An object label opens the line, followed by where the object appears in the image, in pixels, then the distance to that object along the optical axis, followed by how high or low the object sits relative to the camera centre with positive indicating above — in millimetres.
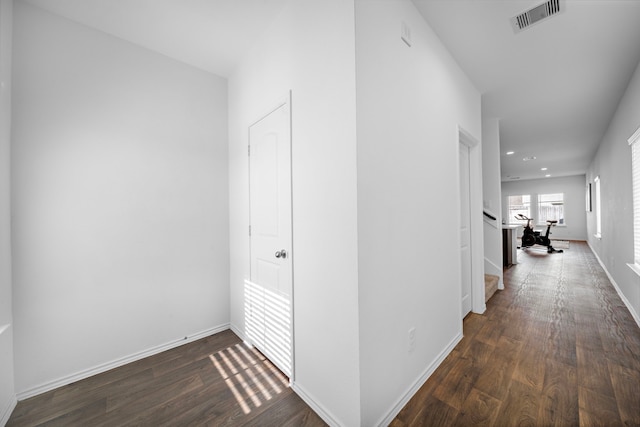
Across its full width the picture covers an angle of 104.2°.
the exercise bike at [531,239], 8284 -931
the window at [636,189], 2701 +228
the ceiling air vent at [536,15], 1814 +1504
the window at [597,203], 5809 +169
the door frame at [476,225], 2957 -155
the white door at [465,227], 2820 -170
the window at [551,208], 10578 +140
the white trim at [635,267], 2637 -640
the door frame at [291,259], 1768 -316
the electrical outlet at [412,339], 1707 -877
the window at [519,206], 11250 +226
